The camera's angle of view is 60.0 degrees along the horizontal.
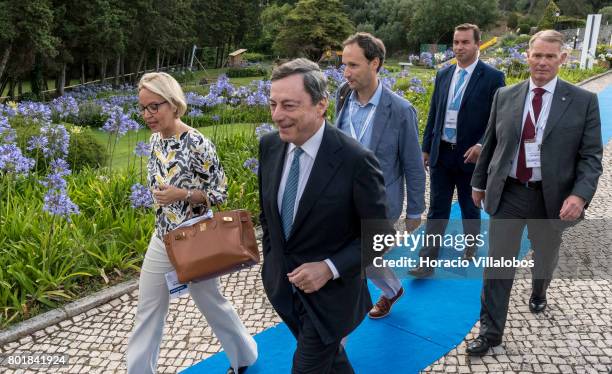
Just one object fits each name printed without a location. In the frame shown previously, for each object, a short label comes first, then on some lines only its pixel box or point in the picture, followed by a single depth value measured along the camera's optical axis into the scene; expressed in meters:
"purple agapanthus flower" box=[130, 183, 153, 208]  4.72
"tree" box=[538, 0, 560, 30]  50.94
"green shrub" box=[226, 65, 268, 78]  46.06
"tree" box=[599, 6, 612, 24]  61.78
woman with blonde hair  2.91
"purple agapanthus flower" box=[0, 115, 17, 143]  5.33
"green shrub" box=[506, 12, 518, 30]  66.94
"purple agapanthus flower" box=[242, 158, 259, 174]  6.22
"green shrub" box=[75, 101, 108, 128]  19.12
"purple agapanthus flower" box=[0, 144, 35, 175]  4.63
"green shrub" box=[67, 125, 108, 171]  8.66
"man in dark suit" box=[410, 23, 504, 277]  4.56
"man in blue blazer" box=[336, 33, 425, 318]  3.38
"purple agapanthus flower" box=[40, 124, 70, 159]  5.75
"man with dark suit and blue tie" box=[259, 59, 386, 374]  2.18
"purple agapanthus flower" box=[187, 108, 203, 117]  6.91
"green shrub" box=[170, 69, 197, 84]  35.90
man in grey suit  3.31
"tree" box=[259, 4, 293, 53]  61.69
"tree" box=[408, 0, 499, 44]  58.41
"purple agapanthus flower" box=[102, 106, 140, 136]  5.74
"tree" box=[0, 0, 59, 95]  19.75
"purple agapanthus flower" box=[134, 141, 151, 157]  5.27
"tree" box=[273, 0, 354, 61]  50.19
